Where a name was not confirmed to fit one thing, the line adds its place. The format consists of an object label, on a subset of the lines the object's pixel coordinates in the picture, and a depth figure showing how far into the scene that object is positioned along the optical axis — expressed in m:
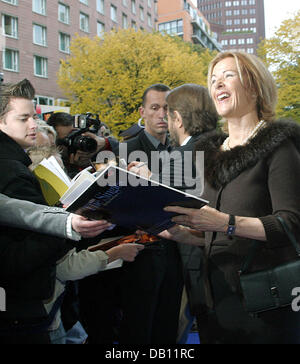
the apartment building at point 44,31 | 21.66
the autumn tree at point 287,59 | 16.59
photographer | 2.96
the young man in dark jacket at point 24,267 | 1.46
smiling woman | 1.45
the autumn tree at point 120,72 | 20.16
